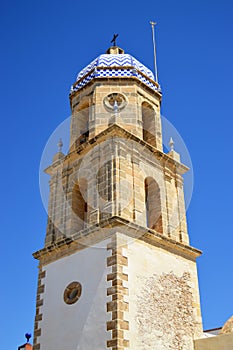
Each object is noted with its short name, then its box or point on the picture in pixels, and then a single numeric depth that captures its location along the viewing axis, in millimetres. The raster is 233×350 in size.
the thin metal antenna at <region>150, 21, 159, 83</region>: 16500
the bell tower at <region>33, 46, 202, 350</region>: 10133
